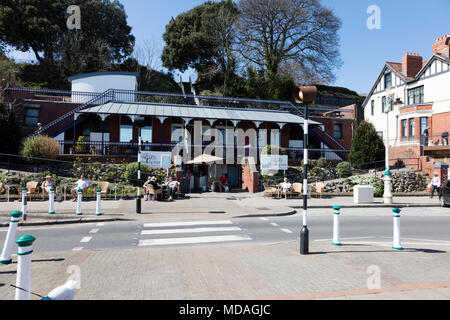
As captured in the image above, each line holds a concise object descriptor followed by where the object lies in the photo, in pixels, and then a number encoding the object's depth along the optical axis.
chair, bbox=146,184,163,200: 16.86
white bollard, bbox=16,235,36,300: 3.85
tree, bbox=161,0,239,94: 43.53
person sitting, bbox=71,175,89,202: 15.95
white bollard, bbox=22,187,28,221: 11.19
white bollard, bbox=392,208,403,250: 7.44
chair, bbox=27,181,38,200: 15.72
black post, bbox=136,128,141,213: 13.09
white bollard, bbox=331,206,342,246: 7.89
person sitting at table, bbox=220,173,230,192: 22.44
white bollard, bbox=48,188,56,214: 12.37
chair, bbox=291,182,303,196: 19.61
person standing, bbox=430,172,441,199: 20.58
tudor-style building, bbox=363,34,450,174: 26.92
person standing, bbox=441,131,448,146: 25.42
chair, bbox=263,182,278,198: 19.17
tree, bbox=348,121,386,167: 25.78
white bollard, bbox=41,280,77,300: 2.99
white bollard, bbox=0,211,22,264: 6.20
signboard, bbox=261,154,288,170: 21.97
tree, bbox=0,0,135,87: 38.34
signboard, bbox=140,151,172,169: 22.45
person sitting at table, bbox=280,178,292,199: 18.95
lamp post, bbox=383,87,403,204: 17.30
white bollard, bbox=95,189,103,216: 12.18
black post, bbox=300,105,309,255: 6.95
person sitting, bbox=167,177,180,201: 17.39
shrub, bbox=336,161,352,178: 23.25
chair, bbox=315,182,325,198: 19.55
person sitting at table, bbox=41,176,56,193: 15.56
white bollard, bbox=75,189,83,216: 12.23
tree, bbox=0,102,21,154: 19.92
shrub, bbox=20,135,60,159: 19.23
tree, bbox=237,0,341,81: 39.34
